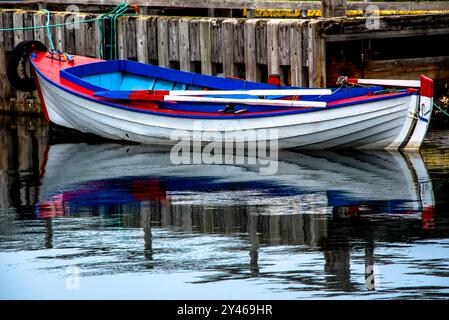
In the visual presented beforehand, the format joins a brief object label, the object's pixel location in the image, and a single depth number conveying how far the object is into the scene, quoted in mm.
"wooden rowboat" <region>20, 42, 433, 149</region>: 21047
